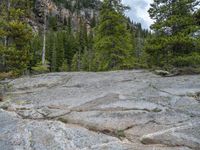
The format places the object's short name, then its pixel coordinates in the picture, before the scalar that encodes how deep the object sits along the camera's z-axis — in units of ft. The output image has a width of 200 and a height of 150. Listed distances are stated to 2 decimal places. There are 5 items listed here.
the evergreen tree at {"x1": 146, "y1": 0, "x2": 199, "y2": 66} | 30.58
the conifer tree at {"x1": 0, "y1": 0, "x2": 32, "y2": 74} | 28.91
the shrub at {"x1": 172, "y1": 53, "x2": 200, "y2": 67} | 29.40
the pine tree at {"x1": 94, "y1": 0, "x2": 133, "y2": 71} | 41.97
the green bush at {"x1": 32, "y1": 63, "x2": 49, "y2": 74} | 29.11
